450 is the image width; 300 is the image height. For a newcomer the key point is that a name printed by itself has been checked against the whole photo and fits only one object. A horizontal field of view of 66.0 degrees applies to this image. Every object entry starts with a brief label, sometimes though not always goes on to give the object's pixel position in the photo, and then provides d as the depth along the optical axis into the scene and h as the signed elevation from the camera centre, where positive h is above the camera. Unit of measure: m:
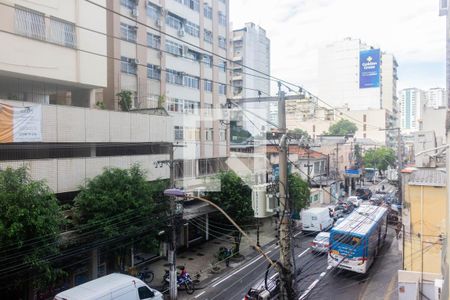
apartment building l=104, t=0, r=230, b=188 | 18.70 +4.65
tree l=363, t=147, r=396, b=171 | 49.62 -1.95
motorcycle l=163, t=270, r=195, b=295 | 13.96 -5.53
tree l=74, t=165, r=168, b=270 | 11.99 -2.30
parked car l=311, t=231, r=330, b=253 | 18.31 -5.27
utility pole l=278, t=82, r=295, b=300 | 6.75 -1.51
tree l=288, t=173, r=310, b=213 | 22.42 -3.12
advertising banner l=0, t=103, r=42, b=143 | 10.77 +0.73
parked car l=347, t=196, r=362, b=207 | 30.08 -5.01
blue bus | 14.73 -4.27
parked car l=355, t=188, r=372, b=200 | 35.10 -5.16
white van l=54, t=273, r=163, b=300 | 9.75 -4.22
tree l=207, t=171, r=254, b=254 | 17.41 -2.64
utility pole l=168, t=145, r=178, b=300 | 12.64 -3.86
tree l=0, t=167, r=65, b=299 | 8.80 -2.22
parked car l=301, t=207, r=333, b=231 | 22.28 -4.83
